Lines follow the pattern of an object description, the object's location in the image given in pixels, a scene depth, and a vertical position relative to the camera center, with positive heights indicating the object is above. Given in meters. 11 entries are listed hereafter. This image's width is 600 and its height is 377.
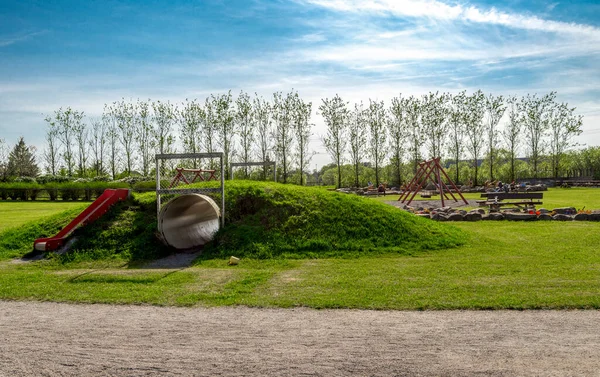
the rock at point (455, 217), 18.00 -1.45
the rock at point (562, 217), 17.11 -1.48
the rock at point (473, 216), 17.97 -1.44
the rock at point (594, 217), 16.83 -1.48
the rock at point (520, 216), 17.36 -1.43
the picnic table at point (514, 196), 20.84 -0.90
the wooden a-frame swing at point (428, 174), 24.77 +0.23
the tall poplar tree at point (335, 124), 53.84 +6.08
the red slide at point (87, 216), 11.84 -0.74
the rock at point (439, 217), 18.12 -1.44
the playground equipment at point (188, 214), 11.75 -0.78
